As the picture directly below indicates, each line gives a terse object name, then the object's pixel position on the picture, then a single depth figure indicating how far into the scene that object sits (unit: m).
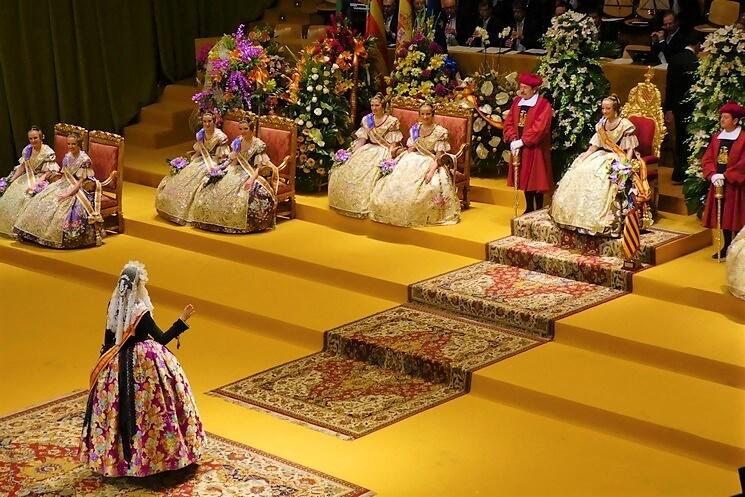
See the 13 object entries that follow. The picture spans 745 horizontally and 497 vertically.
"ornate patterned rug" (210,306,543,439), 9.23
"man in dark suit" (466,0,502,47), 13.54
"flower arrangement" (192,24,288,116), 12.78
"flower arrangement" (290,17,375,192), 12.59
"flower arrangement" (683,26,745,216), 10.81
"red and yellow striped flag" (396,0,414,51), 13.10
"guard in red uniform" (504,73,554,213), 11.45
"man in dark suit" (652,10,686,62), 12.40
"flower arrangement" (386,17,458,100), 12.67
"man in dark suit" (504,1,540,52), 13.28
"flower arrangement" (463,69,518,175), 12.41
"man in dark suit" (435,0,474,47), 13.79
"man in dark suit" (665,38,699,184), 11.69
